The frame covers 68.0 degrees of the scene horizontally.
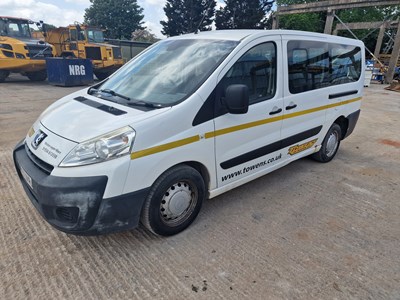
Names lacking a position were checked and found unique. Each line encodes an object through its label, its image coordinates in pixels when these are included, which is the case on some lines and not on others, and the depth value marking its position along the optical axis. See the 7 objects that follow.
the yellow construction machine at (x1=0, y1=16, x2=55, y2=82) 12.23
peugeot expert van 2.21
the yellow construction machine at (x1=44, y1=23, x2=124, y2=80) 14.95
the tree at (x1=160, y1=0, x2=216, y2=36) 34.88
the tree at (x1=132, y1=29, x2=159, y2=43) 49.67
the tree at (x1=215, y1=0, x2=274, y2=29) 33.50
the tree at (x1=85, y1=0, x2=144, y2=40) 44.50
